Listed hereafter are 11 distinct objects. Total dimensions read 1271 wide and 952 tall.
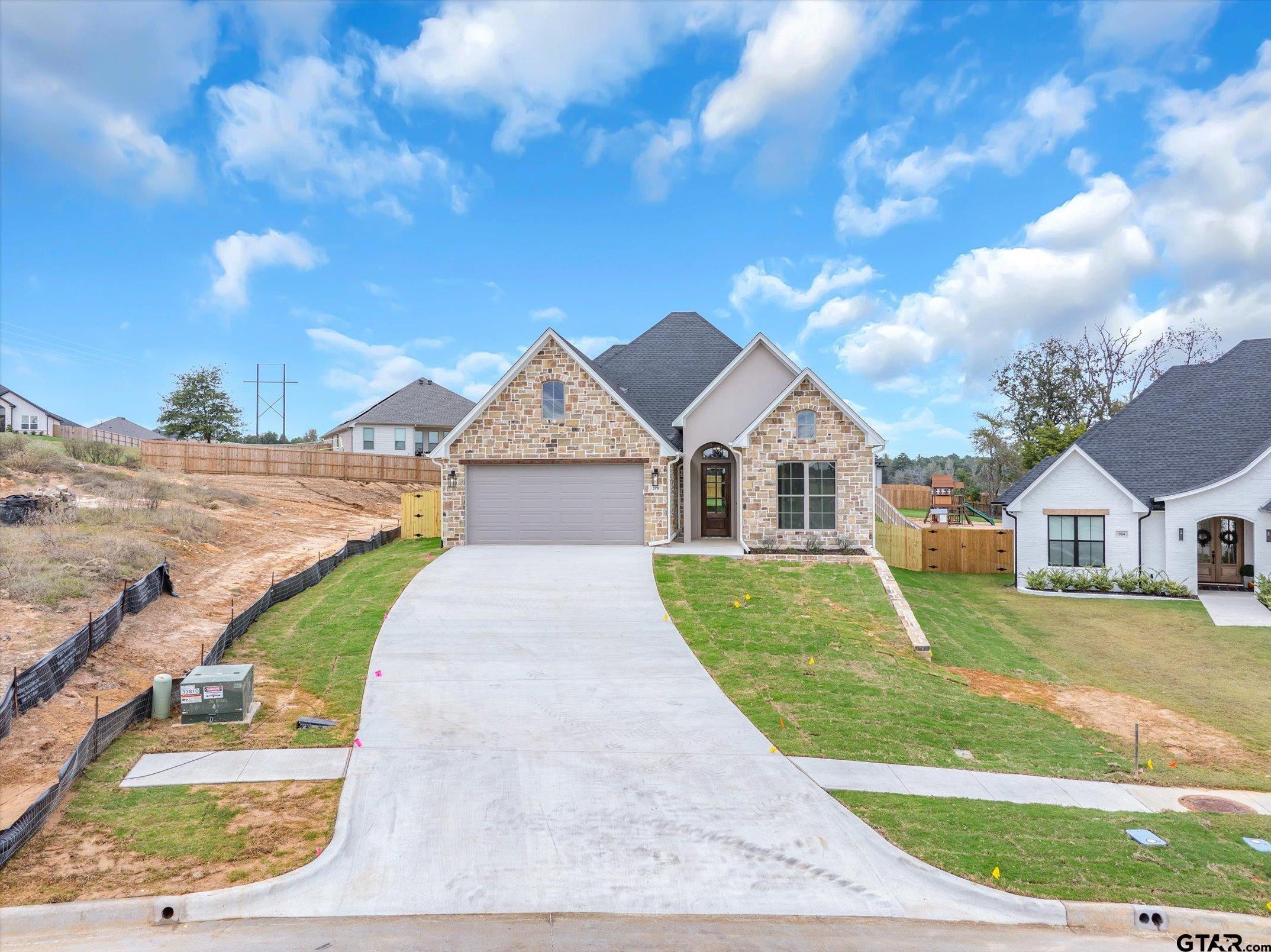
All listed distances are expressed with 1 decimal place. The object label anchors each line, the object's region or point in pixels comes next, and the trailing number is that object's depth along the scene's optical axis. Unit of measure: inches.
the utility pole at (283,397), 2388.0
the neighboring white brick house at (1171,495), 783.1
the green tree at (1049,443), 1444.4
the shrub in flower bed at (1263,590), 724.0
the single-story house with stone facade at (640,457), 818.8
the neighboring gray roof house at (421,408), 1929.1
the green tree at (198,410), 2020.2
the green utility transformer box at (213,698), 371.6
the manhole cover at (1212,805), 322.2
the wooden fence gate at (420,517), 1042.7
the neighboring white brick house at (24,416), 2319.1
